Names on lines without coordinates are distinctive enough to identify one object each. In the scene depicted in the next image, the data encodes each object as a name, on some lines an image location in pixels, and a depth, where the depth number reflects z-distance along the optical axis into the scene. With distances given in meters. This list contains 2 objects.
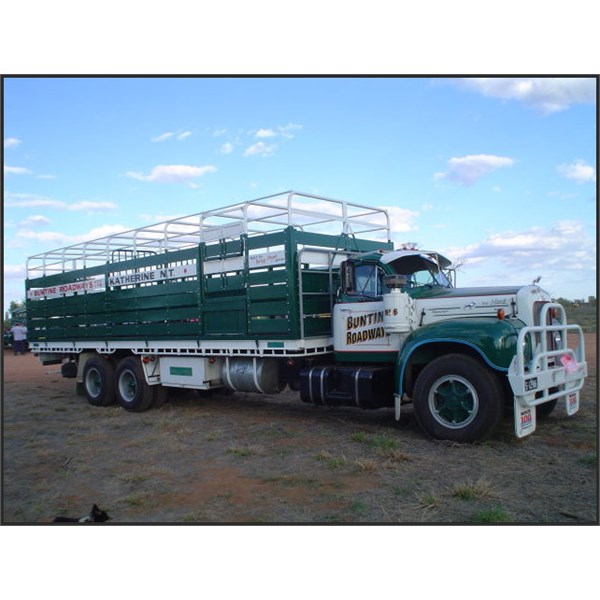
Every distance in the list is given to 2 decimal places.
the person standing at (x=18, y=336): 27.31
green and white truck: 6.53
